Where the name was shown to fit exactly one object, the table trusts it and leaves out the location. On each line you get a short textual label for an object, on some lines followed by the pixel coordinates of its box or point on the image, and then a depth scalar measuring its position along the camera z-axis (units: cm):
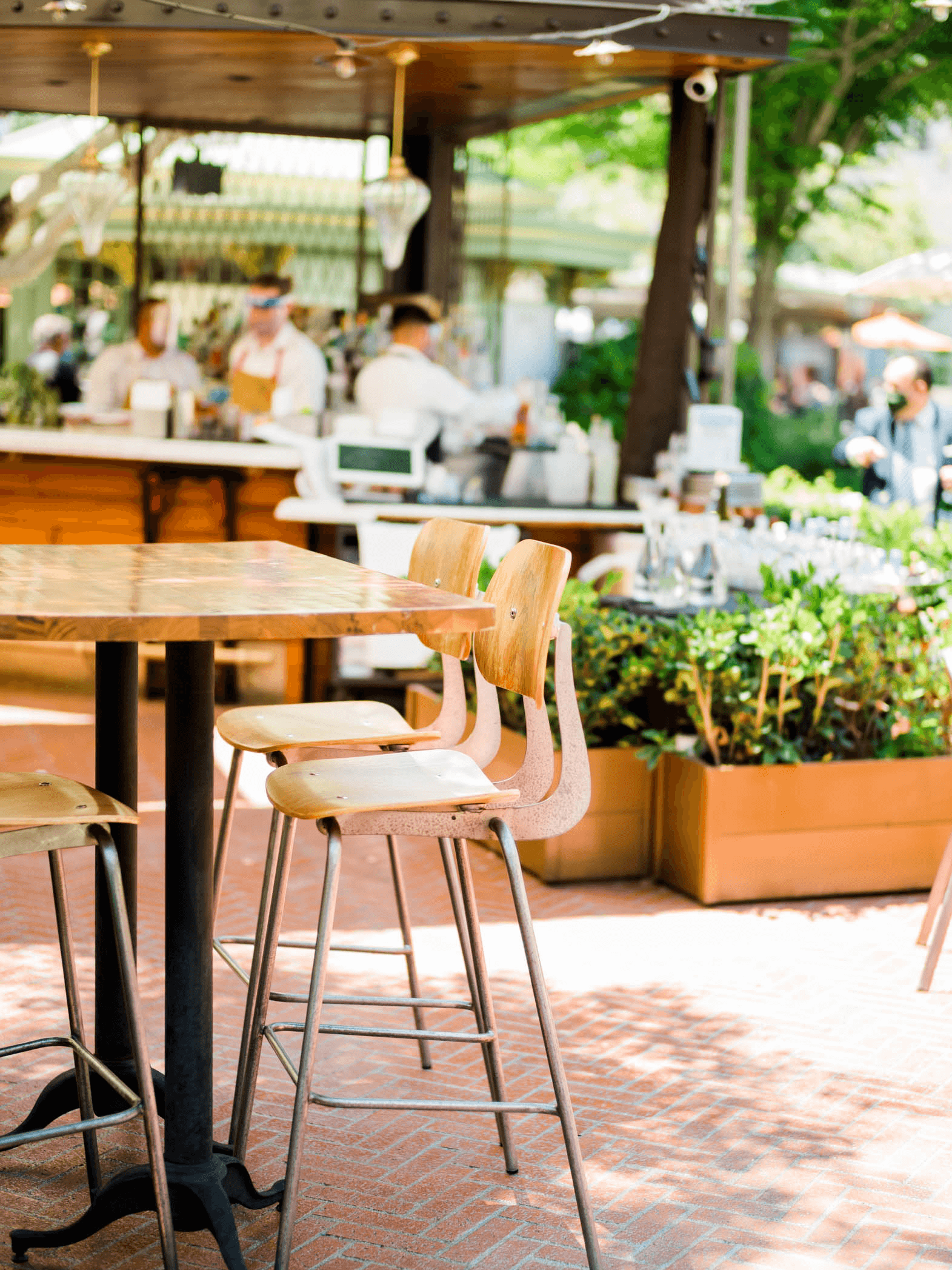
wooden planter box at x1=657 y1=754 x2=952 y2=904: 488
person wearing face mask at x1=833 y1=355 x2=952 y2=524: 880
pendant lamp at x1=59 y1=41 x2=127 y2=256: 885
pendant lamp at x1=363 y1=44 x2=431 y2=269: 823
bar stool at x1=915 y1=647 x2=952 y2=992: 413
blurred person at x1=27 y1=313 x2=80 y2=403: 1342
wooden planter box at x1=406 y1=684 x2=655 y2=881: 507
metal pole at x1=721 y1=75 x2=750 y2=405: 1055
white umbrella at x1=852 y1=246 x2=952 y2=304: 1171
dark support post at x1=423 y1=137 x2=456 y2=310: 1034
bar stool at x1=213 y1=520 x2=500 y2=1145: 324
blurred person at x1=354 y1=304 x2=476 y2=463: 812
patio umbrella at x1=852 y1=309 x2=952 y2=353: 1720
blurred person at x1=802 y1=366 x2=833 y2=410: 2902
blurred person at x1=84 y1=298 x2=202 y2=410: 958
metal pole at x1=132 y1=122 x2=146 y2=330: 1035
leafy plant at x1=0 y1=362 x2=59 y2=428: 915
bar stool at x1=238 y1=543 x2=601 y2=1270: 260
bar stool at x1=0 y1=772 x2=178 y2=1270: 246
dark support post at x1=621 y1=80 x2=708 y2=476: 837
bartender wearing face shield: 900
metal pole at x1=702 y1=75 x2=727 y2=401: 826
